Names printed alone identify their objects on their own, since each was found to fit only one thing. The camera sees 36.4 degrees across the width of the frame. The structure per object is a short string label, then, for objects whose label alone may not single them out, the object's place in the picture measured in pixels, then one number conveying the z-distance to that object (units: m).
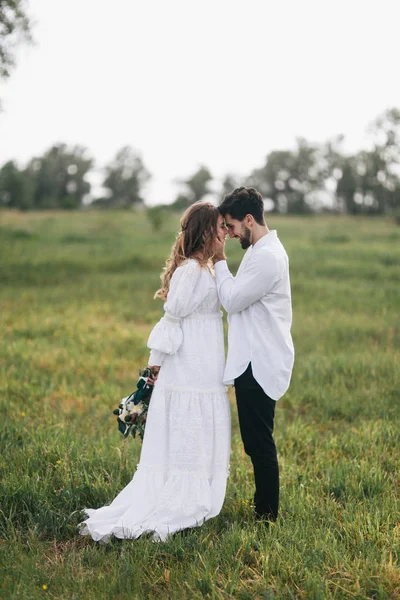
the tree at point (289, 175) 93.12
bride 4.16
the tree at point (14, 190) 74.19
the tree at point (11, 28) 17.55
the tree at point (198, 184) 103.38
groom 4.09
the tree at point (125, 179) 96.56
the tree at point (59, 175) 83.78
